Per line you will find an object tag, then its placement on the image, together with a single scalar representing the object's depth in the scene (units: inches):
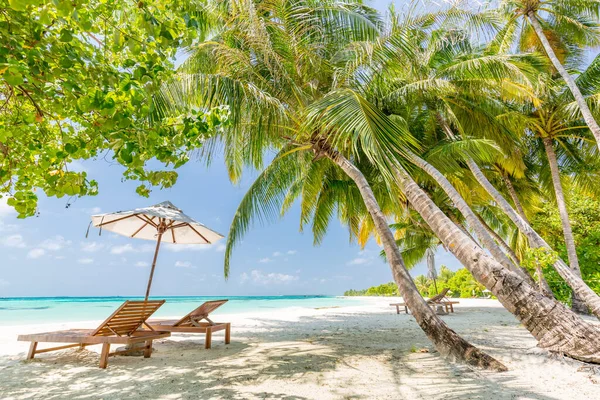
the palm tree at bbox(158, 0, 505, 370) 182.1
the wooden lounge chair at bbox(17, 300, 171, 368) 162.9
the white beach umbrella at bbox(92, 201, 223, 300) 207.0
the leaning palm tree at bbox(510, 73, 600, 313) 344.5
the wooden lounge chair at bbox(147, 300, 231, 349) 202.5
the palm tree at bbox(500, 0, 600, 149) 304.0
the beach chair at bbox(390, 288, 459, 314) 434.3
